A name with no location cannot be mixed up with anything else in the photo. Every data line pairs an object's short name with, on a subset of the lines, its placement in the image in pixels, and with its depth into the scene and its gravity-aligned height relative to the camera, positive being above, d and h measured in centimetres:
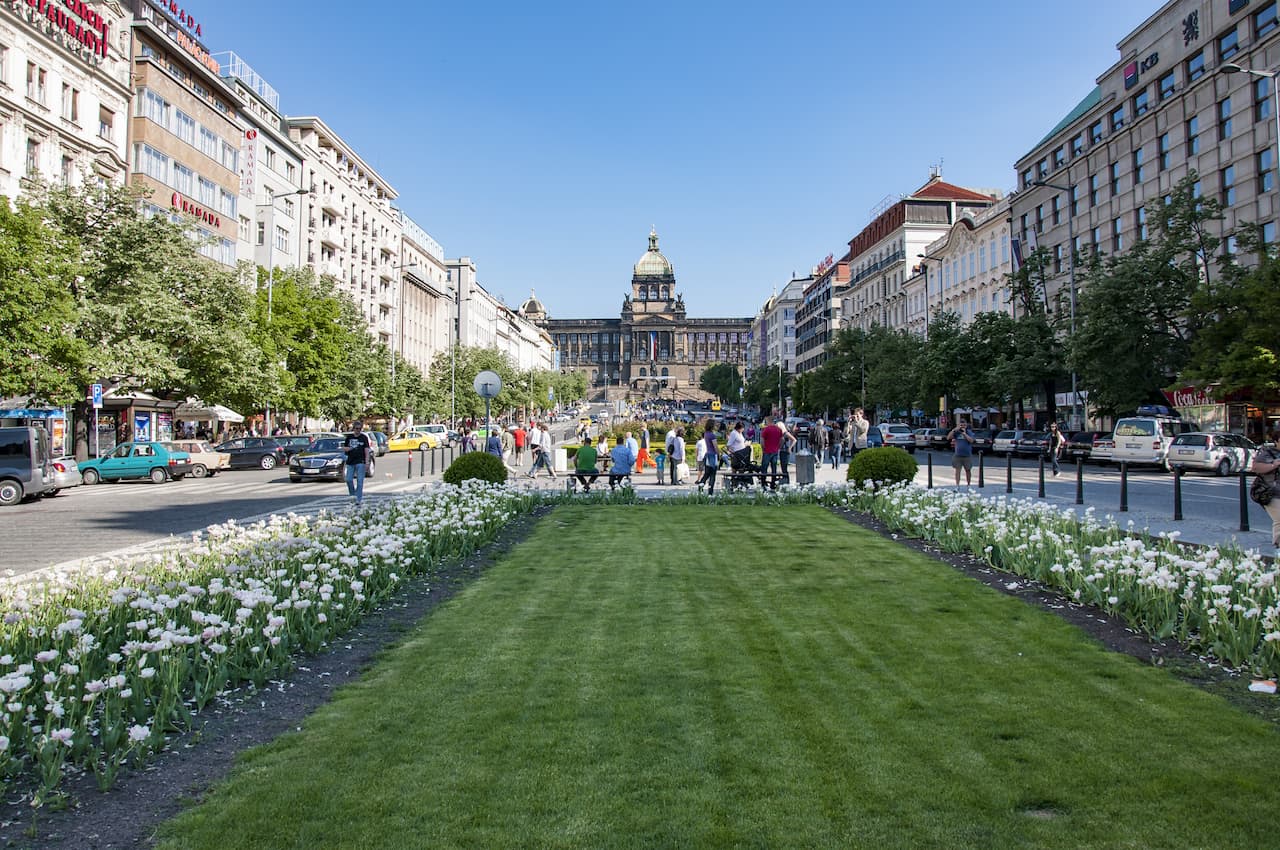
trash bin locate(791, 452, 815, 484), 2370 -82
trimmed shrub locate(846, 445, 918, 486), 1998 -73
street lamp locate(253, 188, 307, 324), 5653 +1302
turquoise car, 3234 -68
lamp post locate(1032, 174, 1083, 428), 4556 +810
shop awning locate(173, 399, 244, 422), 4797 +163
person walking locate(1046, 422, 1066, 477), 3142 -40
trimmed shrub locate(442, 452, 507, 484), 2006 -64
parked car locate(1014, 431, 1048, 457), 4375 -59
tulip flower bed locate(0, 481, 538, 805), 478 -133
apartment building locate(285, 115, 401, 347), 6831 +1800
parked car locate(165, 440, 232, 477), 3528 -51
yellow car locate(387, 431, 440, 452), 5609 -4
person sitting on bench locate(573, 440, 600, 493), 2288 -66
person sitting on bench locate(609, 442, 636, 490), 2207 -61
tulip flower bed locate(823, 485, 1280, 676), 662 -131
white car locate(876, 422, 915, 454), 5244 -18
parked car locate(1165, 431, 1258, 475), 3005 -74
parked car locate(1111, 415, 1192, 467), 3303 -28
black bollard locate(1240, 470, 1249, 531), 1389 -120
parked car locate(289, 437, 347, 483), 3109 -76
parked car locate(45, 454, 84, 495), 2541 -79
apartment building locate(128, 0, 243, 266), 4391 +1628
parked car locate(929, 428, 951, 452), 5444 -40
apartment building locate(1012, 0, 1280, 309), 3756 +1425
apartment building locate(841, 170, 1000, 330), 8750 +1912
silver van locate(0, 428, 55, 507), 2356 -49
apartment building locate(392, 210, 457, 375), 9362 +1545
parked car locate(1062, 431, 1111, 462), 3931 -60
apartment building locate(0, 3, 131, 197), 3425 +1438
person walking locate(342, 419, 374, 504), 1961 -28
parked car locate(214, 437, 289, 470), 3972 -41
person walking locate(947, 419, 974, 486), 2422 -50
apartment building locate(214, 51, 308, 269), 5622 +1683
